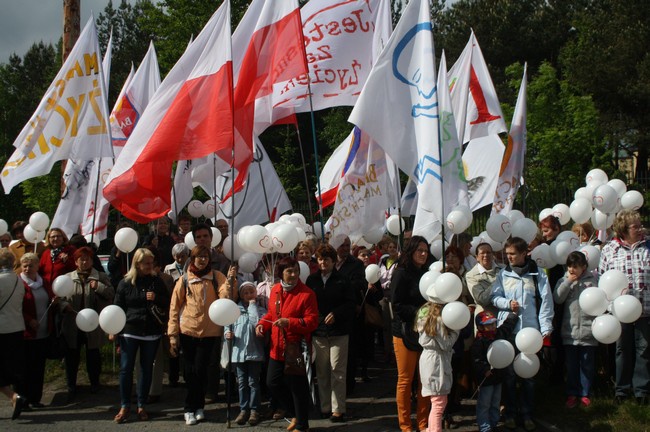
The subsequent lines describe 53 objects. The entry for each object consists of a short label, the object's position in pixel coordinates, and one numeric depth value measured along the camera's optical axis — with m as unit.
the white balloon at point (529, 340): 6.99
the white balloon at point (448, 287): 6.69
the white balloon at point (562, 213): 10.75
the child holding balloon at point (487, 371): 7.13
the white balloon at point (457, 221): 8.66
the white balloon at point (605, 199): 9.07
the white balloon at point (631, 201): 9.39
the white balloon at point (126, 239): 9.43
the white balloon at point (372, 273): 9.51
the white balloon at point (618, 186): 10.00
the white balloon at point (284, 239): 8.16
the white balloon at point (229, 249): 9.03
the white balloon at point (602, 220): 9.38
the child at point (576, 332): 7.76
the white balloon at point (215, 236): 9.86
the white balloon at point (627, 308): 7.28
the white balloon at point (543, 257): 8.29
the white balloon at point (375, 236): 10.39
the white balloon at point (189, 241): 9.81
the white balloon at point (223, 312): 7.26
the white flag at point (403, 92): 7.54
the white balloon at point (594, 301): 7.32
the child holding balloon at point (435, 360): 6.90
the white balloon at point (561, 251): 8.17
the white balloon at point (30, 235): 11.24
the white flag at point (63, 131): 9.96
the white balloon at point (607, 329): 7.29
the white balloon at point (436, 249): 9.38
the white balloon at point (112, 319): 7.75
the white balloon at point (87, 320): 8.30
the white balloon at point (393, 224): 12.44
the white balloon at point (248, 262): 8.78
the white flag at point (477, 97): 11.52
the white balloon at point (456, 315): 6.67
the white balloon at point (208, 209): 12.59
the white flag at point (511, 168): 10.50
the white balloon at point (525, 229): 8.43
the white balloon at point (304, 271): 8.44
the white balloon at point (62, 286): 8.43
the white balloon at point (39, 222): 11.03
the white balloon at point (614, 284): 7.45
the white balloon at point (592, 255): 8.18
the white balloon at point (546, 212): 10.90
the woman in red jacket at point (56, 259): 9.10
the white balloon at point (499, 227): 8.94
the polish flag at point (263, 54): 8.70
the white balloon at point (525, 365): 7.12
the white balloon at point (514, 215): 9.84
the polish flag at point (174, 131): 8.03
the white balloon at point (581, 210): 9.64
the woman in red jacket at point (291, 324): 7.38
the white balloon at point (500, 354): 6.98
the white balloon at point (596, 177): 10.62
